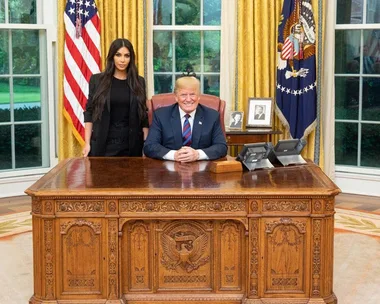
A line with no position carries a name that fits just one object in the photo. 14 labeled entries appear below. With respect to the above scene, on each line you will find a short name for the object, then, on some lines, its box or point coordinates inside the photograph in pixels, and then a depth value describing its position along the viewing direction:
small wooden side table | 6.80
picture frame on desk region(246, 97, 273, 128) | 7.02
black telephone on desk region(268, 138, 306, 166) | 4.39
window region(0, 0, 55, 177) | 7.00
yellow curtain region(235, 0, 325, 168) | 7.02
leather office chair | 5.04
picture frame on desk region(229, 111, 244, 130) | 7.02
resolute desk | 3.67
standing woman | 5.27
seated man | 4.62
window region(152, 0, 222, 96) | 7.27
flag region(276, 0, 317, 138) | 6.97
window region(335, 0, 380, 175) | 7.12
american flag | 6.90
